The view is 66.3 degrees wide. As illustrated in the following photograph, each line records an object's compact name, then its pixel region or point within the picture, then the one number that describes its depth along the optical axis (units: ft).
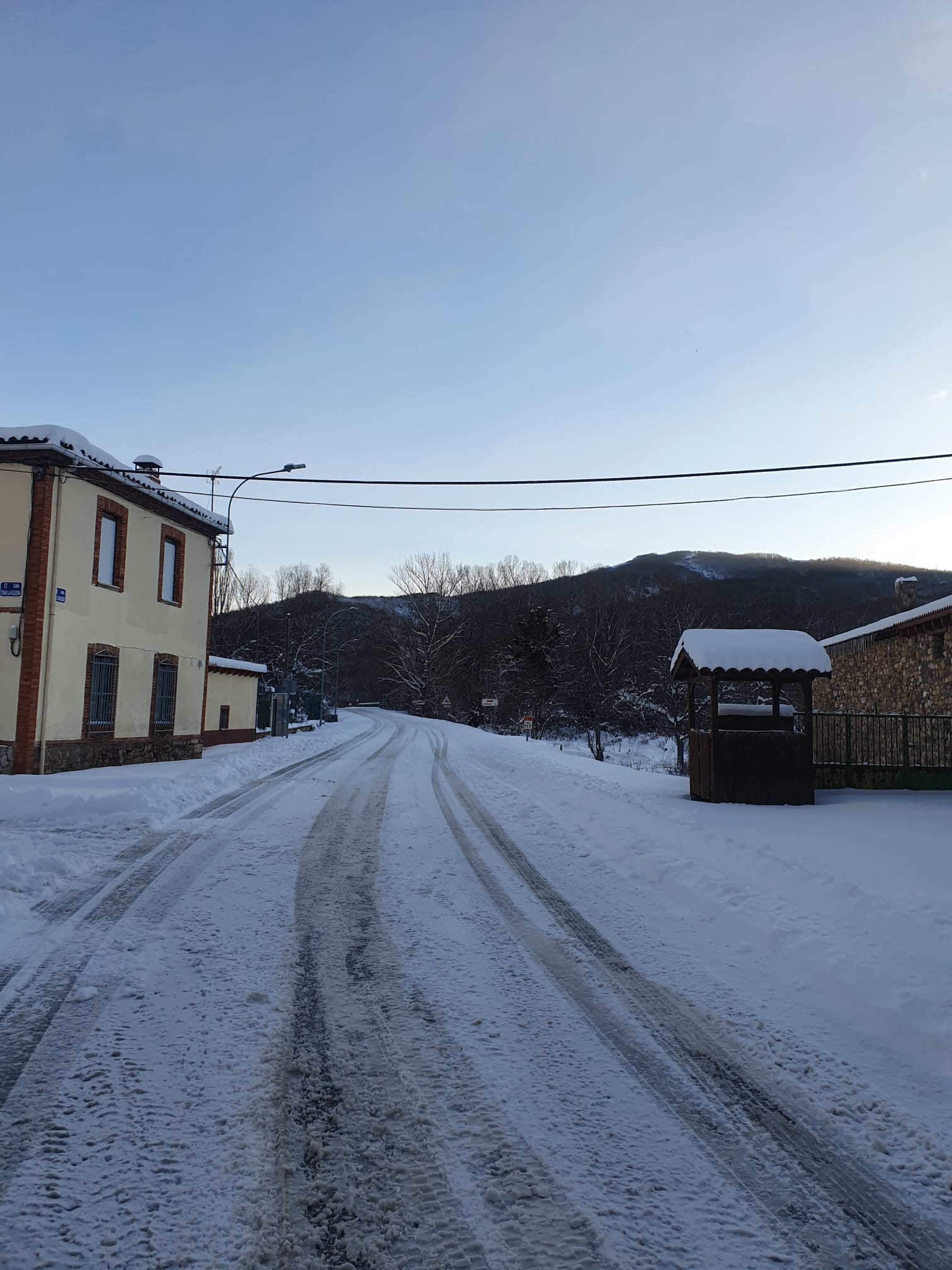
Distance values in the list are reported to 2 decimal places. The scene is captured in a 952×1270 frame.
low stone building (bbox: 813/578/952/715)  50.31
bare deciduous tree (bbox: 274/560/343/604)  300.20
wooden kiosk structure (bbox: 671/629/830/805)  40.91
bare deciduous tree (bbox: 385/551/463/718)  225.76
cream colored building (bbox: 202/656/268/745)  87.15
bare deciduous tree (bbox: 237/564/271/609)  250.78
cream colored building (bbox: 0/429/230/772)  49.08
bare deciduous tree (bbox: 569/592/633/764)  150.82
